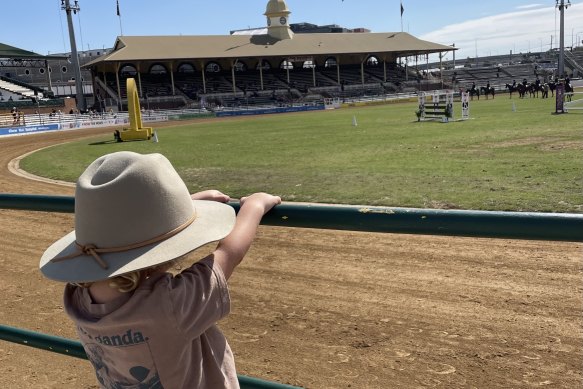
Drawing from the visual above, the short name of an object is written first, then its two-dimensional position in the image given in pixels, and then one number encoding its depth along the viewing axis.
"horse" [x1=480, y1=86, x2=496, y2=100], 54.95
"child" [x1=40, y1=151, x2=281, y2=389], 1.57
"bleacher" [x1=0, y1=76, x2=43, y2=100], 61.28
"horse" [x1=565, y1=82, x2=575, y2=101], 39.44
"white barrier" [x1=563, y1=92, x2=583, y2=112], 29.30
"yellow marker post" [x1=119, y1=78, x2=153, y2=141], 27.98
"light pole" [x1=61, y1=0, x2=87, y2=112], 60.43
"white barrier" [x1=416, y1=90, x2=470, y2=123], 27.83
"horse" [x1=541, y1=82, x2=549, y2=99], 48.53
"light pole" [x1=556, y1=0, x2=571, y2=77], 78.28
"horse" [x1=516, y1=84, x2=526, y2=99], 52.53
